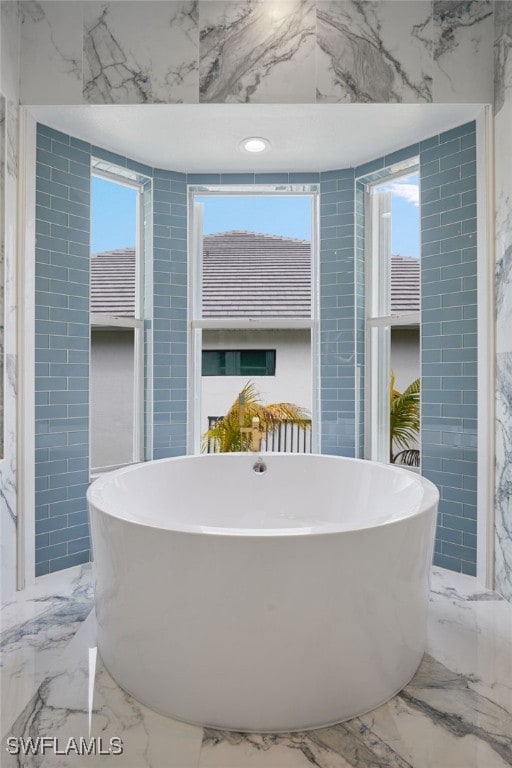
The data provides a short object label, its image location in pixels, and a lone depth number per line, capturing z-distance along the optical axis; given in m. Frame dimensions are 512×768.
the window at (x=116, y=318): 3.11
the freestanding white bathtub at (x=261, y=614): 1.40
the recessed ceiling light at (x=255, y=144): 2.80
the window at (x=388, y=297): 3.09
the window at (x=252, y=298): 3.36
